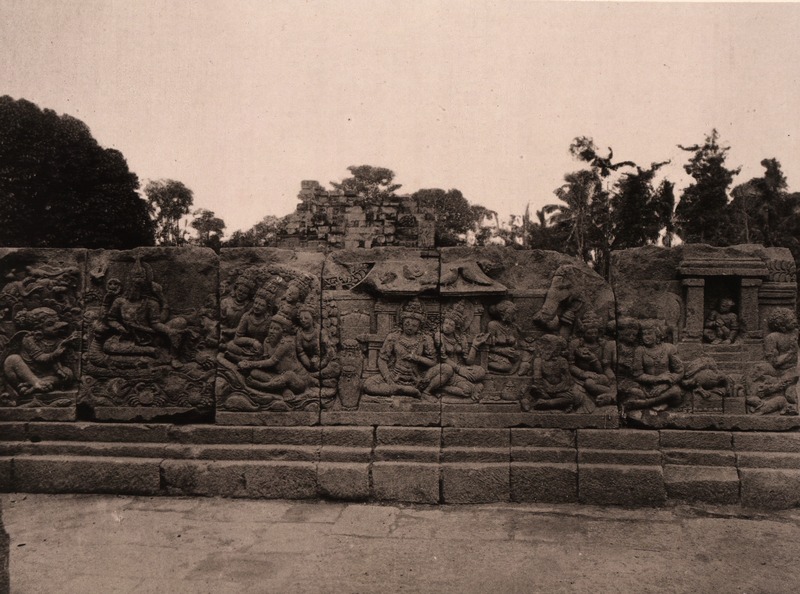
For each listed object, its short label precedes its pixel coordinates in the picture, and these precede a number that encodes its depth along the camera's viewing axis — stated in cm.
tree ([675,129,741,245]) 2417
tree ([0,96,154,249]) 1800
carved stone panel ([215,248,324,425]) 614
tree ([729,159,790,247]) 2509
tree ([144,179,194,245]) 2445
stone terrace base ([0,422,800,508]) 560
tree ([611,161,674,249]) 2505
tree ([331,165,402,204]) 3506
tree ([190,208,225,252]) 2575
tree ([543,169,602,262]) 2686
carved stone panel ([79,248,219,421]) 630
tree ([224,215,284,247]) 2638
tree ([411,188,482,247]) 3406
